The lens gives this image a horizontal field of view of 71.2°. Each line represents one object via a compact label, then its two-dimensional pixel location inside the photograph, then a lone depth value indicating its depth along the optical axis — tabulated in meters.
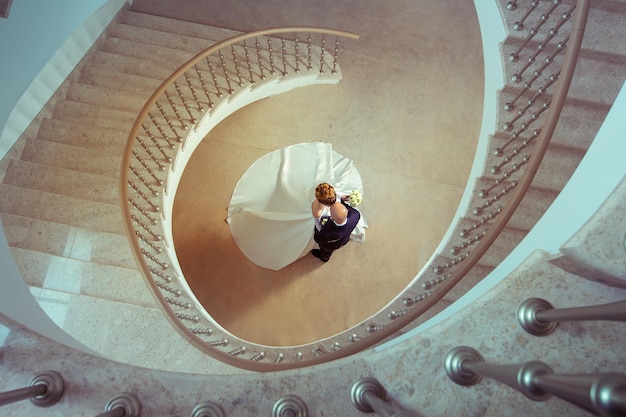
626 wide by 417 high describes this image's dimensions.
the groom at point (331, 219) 4.52
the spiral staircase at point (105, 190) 3.55
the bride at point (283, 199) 5.77
